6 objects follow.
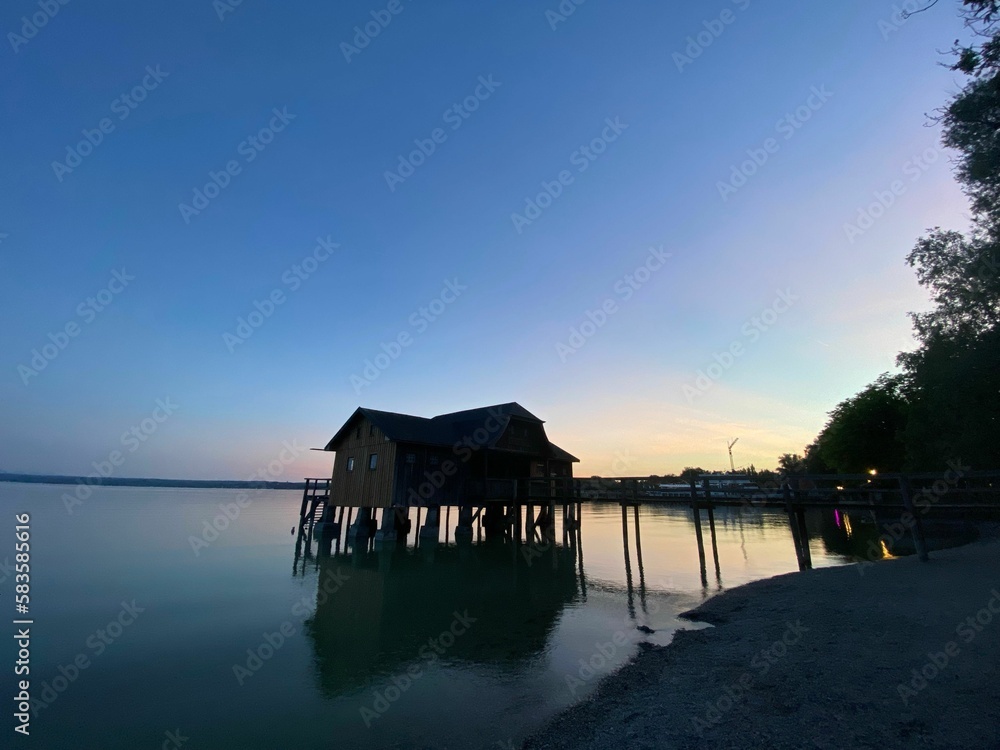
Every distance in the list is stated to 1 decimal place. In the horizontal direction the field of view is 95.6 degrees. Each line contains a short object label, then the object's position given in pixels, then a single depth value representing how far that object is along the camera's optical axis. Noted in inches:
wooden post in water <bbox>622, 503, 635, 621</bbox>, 548.1
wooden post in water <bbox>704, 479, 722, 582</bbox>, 752.5
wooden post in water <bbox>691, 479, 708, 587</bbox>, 769.2
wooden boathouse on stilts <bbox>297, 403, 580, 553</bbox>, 1035.3
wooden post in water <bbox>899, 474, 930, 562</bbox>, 522.6
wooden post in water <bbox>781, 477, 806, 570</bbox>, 677.9
